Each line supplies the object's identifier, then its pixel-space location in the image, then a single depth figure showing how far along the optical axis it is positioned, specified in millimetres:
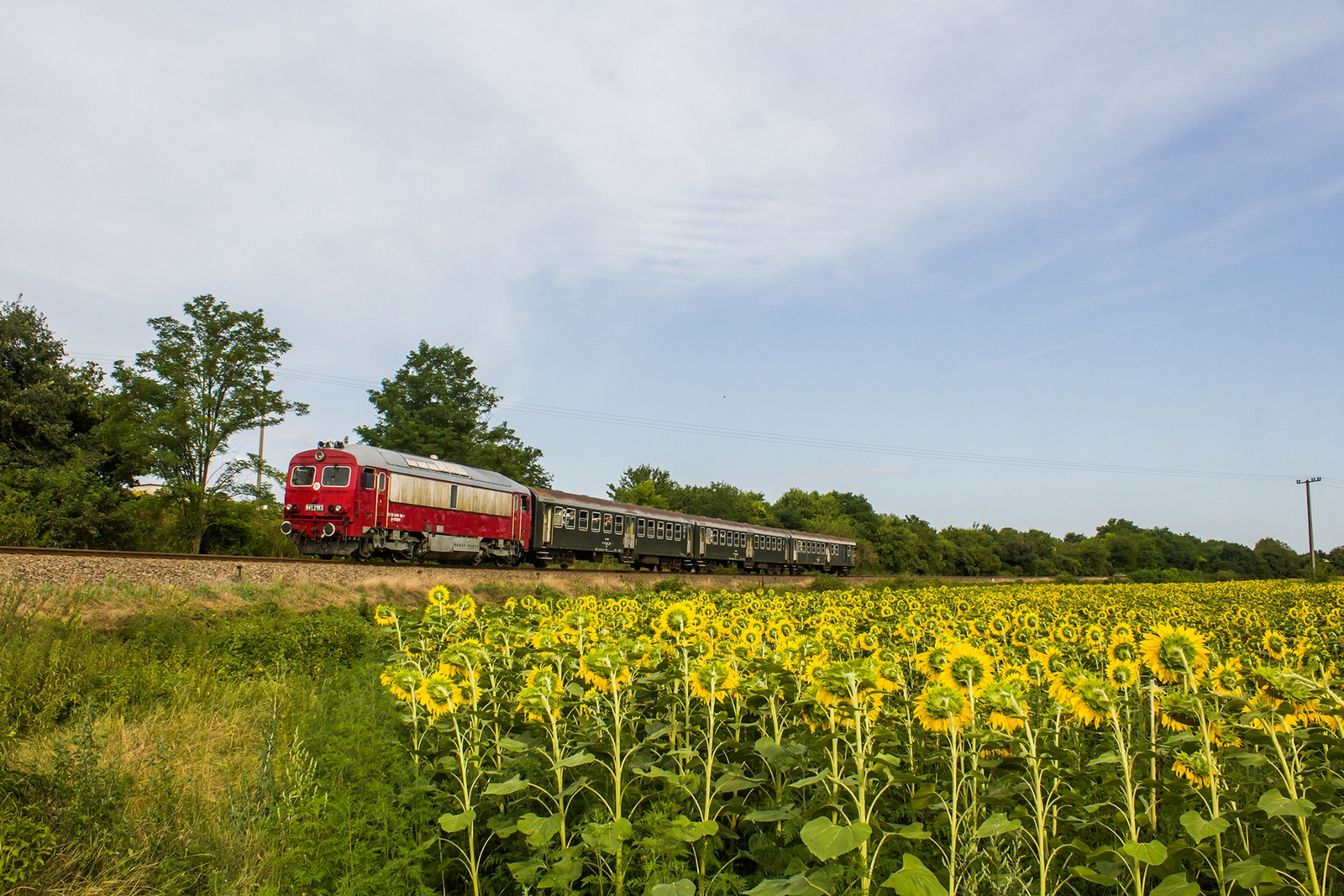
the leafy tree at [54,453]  24203
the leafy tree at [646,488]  81750
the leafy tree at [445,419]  41094
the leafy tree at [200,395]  29062
